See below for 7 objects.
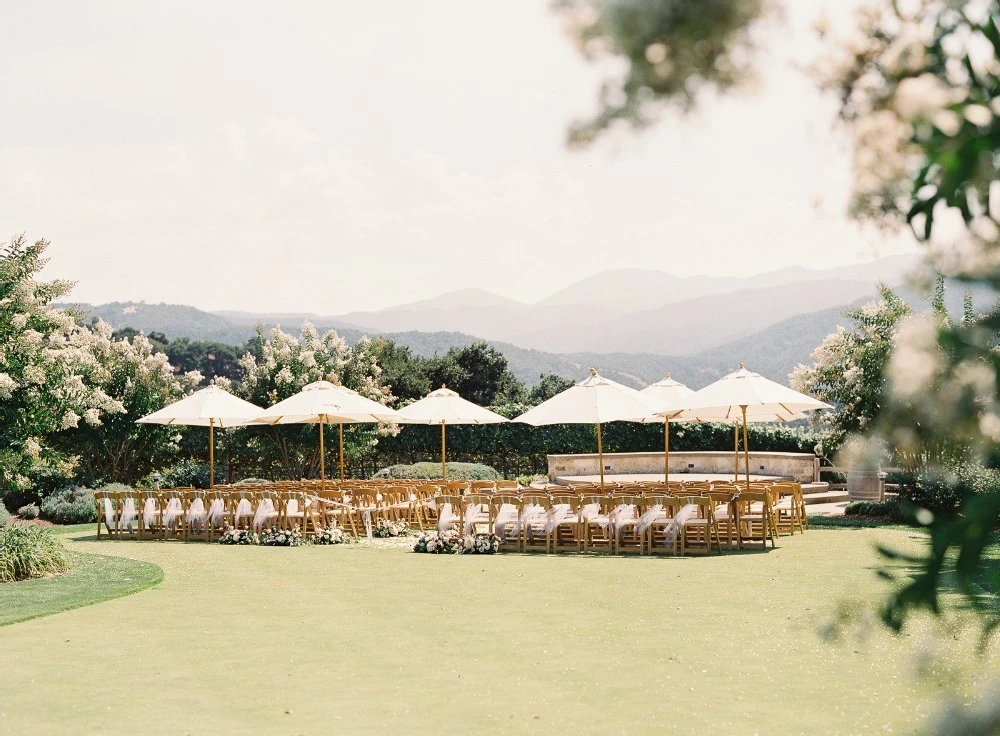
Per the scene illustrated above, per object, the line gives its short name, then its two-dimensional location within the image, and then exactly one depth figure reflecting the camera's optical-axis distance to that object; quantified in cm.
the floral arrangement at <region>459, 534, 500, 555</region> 1557
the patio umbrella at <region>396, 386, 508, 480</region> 2162
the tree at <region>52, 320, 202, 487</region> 2586
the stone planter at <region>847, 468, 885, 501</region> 2355
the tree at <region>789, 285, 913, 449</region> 1925
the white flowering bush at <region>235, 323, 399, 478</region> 2816
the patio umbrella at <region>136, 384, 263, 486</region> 2059
